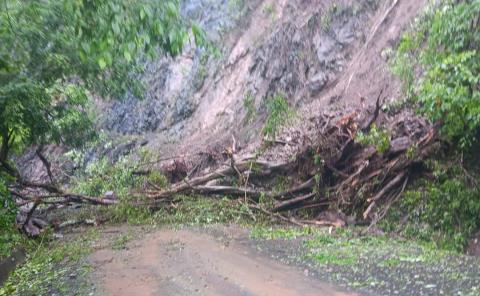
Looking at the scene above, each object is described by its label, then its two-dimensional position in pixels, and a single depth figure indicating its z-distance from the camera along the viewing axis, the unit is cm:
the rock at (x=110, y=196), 1654
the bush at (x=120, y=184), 1536
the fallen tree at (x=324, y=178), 1265
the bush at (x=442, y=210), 1090
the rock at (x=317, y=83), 1830
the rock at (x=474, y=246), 1045
